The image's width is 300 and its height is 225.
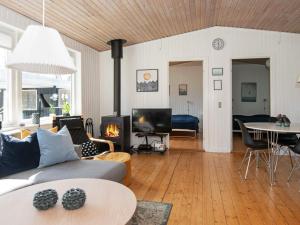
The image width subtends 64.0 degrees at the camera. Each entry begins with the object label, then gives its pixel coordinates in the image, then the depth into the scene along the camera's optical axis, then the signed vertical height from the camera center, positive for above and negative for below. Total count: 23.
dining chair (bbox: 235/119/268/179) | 3.56 -0.52
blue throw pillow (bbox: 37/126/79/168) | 2.65 -0.45
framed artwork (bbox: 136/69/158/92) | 5.89 +0.70
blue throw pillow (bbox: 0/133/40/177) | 2.39 -0.48
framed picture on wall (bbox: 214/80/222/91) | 5.55 +0.54
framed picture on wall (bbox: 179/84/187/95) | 9.36 +0.75
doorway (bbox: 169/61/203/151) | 9.18 +0.75
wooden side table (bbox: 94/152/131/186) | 3.25 -0.69
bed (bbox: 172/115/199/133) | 7.57 -0.47
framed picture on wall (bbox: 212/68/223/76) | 5.54 +0.85
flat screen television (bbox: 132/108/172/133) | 5.43 -0.27
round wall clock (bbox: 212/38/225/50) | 5.54 +1.49
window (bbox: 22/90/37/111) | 3.83 +0.14
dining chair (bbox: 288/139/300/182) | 3.28 -1.01
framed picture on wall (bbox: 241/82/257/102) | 8.92 +0.64
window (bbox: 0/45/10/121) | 3.44 +0.33
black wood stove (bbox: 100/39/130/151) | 5.14 -0.27
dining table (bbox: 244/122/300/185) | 3.26 -0.30
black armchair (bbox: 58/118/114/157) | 3.85 -0.36
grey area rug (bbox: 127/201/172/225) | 2.30 -1.08
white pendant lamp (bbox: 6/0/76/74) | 1.45 +0.37
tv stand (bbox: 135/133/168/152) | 5.55 -0.86
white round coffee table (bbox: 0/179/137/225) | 1.31 -0.60
